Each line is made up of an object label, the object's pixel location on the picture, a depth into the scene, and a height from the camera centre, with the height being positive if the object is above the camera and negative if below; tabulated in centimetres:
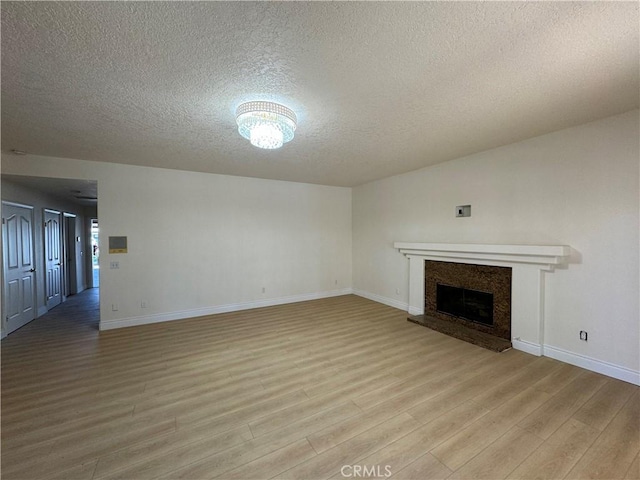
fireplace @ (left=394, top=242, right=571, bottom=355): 305 -53
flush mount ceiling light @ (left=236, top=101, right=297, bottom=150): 219 +102
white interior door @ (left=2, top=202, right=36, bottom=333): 392 -47
